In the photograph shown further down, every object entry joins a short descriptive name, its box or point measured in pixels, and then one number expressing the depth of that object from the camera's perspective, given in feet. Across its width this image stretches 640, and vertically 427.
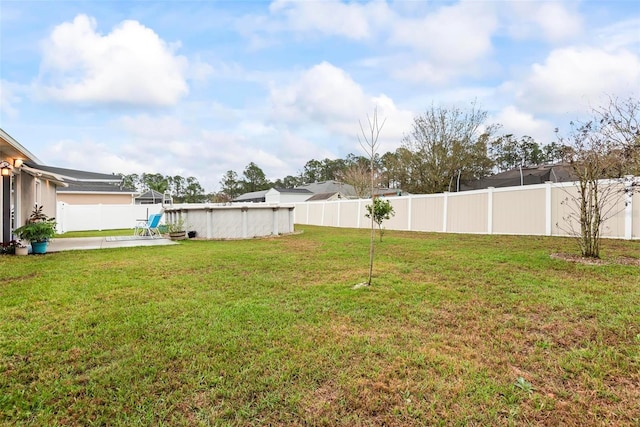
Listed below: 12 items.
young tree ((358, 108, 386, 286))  14.74
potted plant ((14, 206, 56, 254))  23.17
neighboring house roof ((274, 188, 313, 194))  131.79
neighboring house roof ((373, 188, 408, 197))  121.97
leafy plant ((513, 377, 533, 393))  6.62
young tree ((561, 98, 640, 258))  18.02
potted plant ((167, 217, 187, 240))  36.24
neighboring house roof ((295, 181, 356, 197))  129.62
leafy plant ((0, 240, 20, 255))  23.27
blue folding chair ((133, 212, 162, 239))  36.68
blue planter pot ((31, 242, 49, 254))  23.68
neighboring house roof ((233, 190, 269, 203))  144.99
